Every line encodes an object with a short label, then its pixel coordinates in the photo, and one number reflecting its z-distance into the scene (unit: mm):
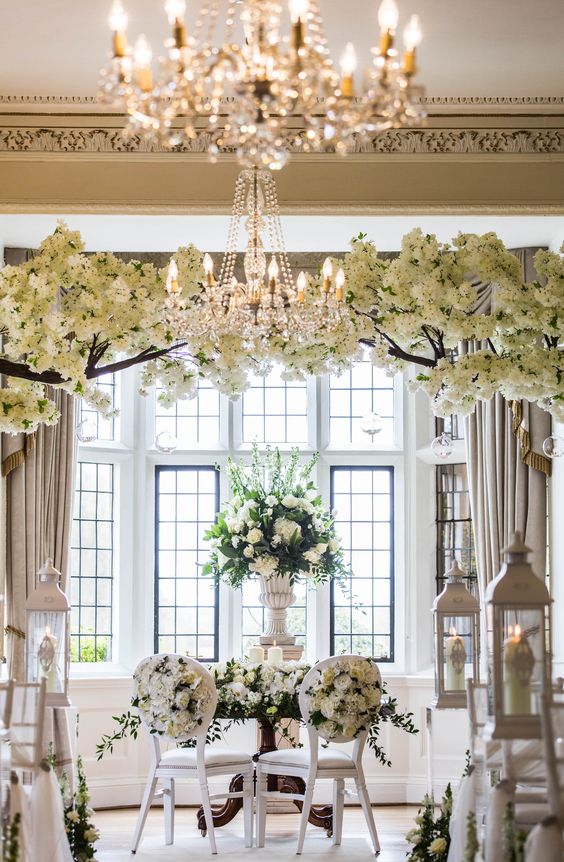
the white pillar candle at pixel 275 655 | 7864
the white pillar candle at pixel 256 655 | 7891
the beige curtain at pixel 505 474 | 8609
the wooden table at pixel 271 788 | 7898
